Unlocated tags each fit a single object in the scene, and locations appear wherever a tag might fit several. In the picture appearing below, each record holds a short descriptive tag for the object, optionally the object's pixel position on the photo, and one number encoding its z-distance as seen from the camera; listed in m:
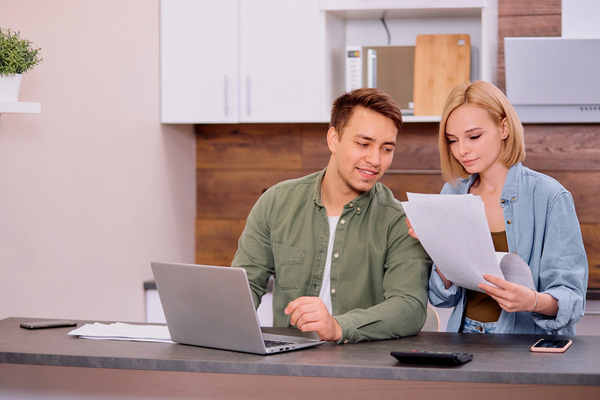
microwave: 3.40
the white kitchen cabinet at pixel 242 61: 3.38
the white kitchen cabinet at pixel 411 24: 3.29
